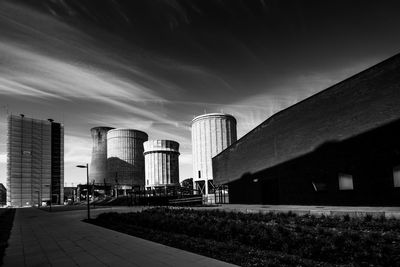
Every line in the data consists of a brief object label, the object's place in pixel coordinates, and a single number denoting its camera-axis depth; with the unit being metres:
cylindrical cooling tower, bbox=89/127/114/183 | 173.12
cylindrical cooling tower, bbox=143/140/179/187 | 134.20
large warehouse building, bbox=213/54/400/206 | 22.77
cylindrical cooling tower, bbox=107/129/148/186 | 156.62
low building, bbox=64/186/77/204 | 126.06
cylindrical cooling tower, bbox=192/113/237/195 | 88.56
